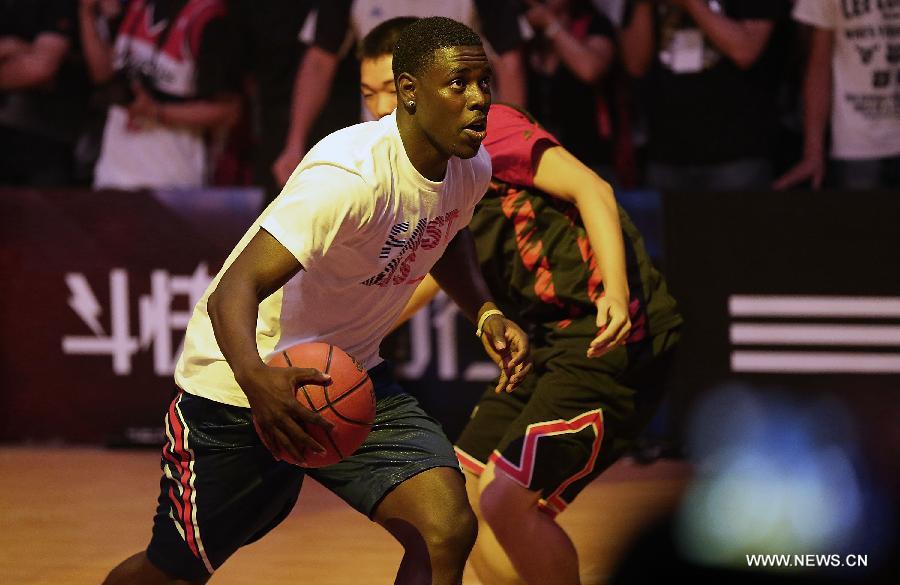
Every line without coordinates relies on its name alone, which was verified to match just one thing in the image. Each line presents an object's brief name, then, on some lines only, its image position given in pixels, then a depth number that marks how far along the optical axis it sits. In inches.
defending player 358.3
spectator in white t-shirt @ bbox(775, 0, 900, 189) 597.3
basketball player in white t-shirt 274.7
